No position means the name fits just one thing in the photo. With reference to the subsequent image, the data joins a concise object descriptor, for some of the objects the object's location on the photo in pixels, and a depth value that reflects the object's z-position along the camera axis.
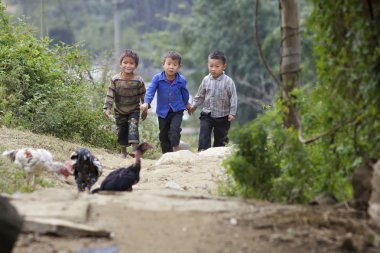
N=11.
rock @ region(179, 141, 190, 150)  32.31
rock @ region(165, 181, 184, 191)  17.62
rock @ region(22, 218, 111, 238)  11.29
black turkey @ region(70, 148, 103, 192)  16.30
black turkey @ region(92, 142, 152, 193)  15.34
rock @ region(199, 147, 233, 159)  22.58
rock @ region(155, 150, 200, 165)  22.36
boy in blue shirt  25.19
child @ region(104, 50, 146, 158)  24.81
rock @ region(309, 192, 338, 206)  13.04
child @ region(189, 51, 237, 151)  25.22
